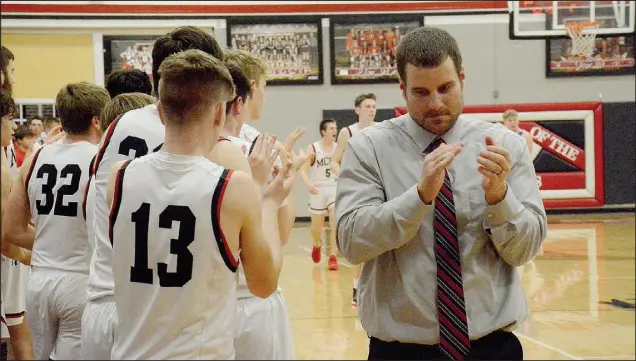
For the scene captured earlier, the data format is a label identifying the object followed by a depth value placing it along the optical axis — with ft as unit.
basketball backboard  42.73
